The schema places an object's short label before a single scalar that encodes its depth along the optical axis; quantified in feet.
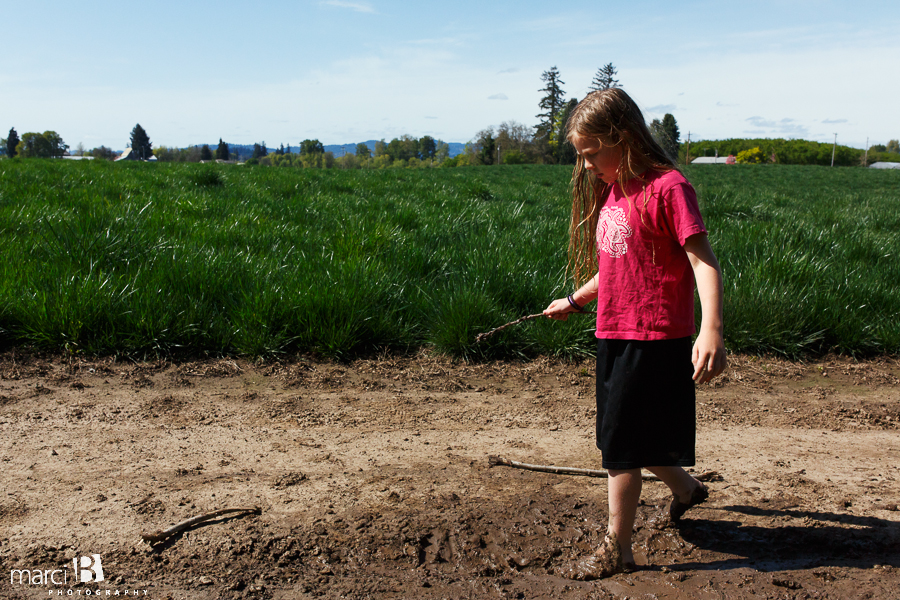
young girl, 6.17
